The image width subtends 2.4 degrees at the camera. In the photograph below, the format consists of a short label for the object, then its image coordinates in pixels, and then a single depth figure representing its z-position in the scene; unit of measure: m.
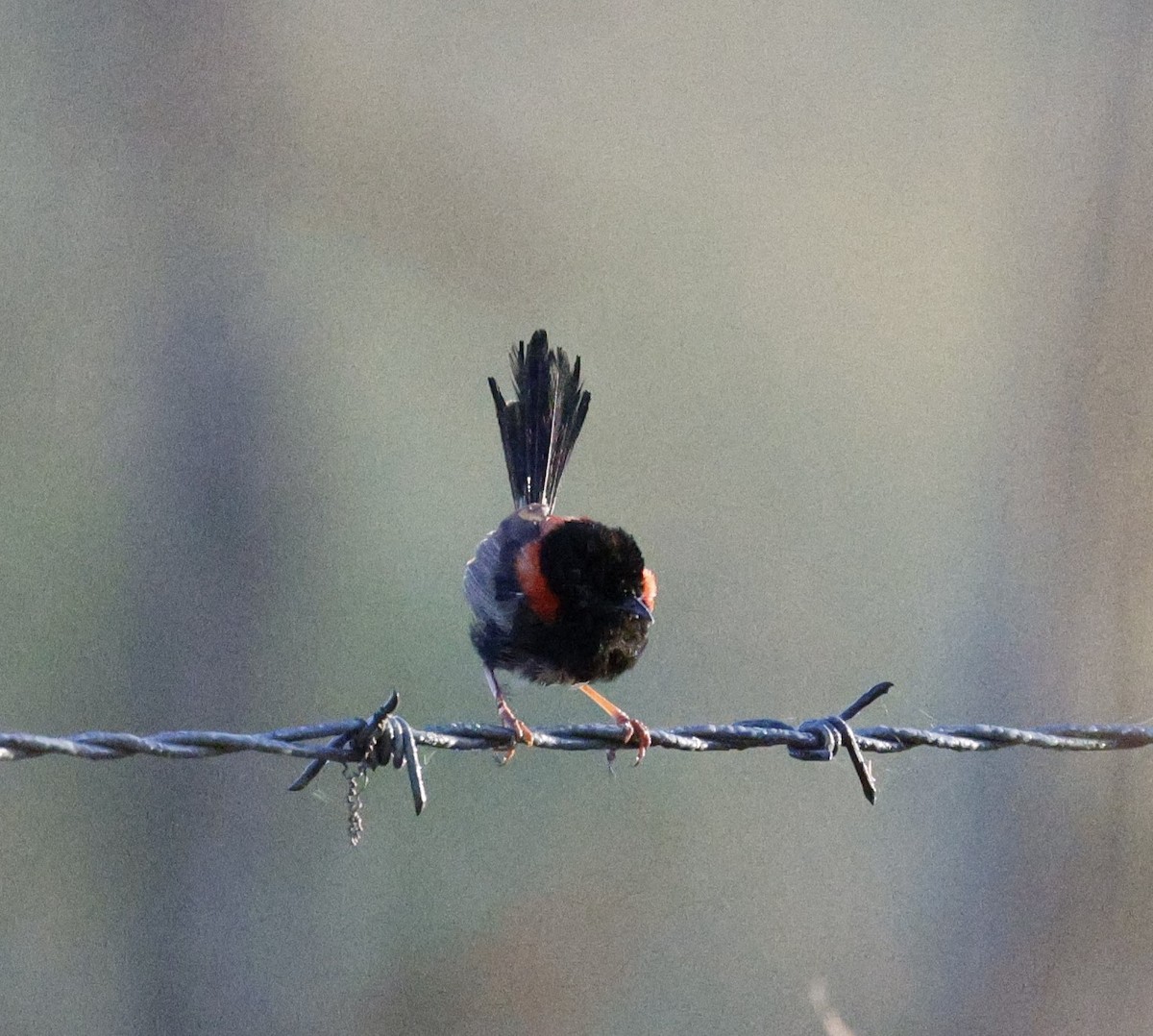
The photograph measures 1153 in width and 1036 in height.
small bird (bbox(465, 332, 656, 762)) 5.57
